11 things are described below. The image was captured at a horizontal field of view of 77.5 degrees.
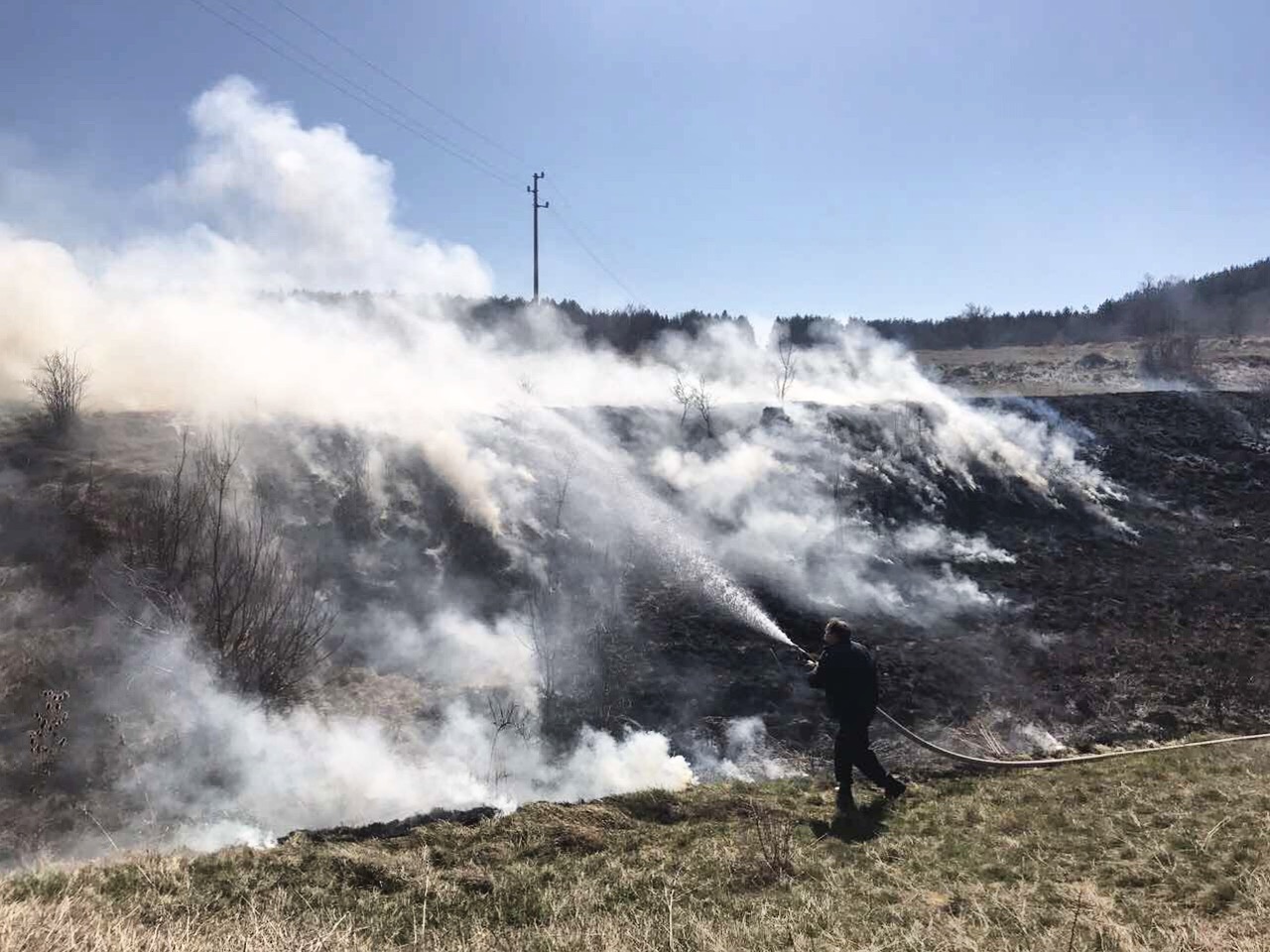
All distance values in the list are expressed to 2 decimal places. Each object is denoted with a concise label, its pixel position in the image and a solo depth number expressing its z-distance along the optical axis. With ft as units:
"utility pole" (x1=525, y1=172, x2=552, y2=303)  131.85
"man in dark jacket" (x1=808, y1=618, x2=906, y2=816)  25.34
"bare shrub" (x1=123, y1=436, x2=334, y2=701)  32.68
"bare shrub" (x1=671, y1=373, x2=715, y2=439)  90.17
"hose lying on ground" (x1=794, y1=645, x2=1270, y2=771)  28.71
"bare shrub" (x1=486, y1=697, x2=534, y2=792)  34.83
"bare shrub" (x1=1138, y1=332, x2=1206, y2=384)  145.48
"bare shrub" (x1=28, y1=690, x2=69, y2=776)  29.68
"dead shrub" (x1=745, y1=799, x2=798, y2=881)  18.84
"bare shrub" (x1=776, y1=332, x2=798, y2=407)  116.16
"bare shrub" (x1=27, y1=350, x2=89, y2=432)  55.52
